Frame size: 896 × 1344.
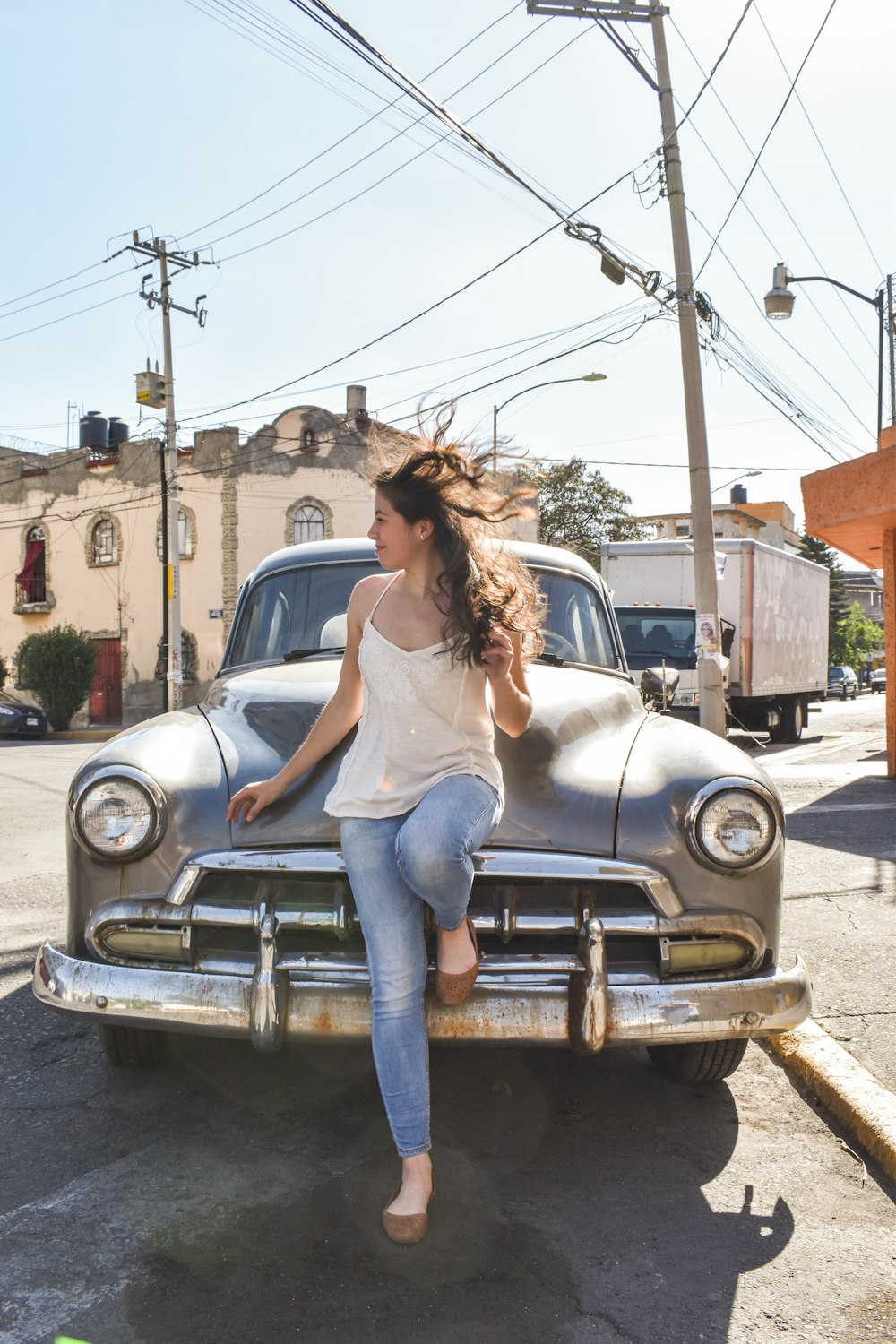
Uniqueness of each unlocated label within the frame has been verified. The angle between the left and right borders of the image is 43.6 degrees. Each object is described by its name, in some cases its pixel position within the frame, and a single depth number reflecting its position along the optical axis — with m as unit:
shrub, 27.83
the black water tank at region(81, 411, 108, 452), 35.09
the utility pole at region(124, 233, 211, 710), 22.78
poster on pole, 12.20
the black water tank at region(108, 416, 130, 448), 35.34
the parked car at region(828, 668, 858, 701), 49.56
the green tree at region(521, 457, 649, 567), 42.72
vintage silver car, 2.62
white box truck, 17.12
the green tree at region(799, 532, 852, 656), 67.31
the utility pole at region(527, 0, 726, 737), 12.19
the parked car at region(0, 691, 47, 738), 25.66
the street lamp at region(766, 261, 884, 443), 16.78
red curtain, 35.41
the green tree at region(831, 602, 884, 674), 70.06
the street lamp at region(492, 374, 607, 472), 20.69
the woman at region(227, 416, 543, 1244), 2.44
